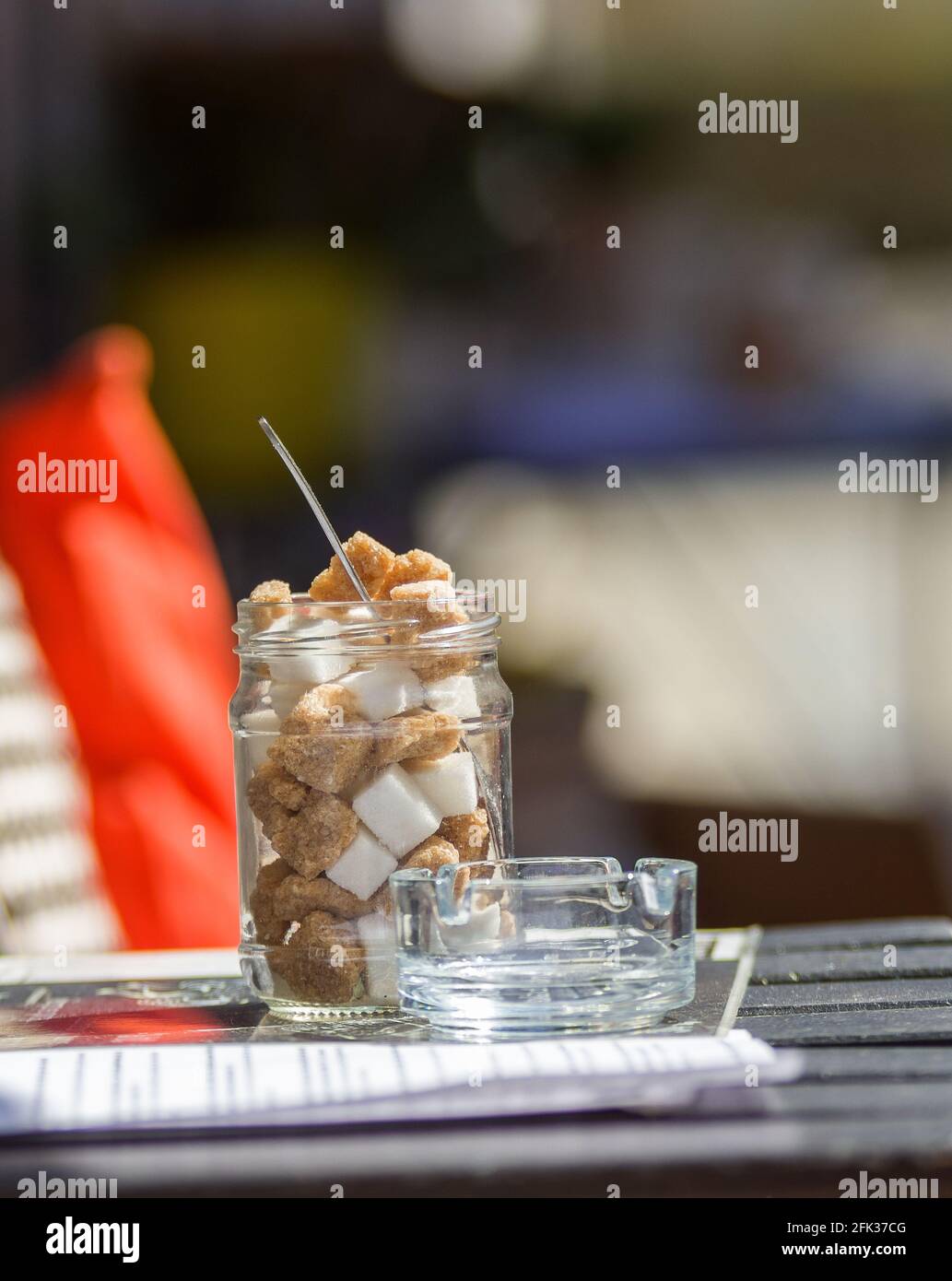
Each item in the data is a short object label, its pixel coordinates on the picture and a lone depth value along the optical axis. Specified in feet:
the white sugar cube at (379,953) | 3.50
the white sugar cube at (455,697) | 3.54
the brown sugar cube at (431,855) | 3.50
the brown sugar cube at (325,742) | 3.48
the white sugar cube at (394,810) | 3.48
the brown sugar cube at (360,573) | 3.65
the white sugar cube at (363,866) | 3.48
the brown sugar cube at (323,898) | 3.49
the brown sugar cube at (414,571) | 3.63
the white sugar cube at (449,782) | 3.51
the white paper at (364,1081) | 3.24
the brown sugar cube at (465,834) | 3.54
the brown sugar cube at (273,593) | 3.59
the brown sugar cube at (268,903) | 3.53
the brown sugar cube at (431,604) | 3.54
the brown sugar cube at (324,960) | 3.50
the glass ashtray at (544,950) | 3.41
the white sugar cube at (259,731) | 3.56
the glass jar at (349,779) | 3.49
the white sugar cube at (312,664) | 3.54
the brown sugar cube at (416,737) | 3.50
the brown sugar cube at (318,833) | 3.47
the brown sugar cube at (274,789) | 3.50
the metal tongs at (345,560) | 3.58
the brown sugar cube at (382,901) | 3.50
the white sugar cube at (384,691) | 3.50
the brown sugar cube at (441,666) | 3.55
